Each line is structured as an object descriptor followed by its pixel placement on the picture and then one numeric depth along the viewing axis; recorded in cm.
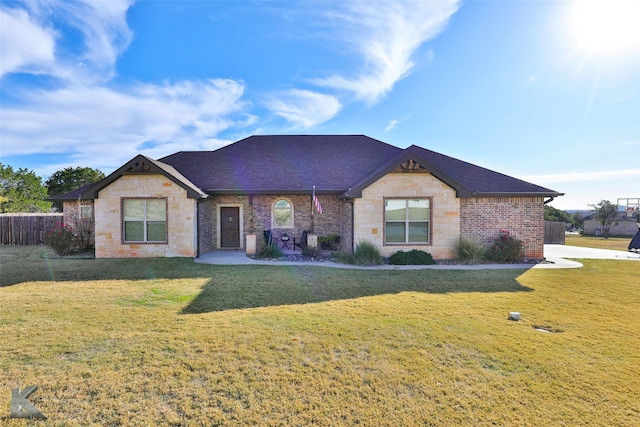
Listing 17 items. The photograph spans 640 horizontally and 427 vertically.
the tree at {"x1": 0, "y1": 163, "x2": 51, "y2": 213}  3103
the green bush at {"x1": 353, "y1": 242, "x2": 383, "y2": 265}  1110
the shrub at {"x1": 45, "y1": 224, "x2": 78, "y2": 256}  1282
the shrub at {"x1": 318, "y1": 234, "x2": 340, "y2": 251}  1364
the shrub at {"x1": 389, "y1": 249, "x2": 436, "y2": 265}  1132
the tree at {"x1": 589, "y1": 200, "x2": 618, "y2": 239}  3297
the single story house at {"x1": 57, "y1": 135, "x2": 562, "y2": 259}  1191
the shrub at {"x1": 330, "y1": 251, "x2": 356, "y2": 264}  1136
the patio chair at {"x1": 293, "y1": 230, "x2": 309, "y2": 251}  1366
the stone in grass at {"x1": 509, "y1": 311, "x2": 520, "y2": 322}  559
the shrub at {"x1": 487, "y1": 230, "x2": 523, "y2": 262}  1185
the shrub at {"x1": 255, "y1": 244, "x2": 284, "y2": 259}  1220
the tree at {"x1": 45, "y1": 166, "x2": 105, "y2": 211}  3656
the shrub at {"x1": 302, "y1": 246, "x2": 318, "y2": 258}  1233
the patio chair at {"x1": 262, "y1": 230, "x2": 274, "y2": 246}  1398
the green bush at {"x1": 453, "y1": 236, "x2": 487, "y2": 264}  1144
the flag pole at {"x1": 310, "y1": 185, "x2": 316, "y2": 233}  1468
